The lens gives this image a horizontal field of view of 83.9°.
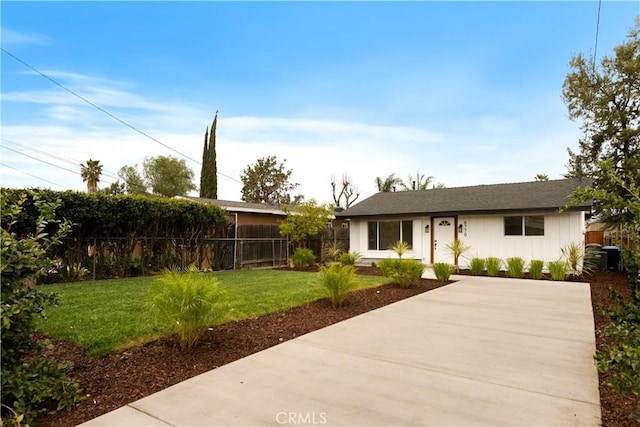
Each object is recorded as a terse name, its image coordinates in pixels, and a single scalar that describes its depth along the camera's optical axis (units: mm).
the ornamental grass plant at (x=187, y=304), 3918
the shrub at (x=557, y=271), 11148
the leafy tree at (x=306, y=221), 15383
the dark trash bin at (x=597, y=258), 12828
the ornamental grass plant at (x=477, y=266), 12523
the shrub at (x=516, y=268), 11664
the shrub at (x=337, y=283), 6578
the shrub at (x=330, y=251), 16095
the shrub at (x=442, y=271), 10398
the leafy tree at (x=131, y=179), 35938
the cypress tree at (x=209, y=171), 27516
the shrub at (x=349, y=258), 13155
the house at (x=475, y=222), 13047
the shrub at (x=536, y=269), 11344
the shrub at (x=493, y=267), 12148
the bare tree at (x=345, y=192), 37625
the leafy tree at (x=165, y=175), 36531
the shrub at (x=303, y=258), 14609
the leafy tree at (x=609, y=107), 11758
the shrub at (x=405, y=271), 9125
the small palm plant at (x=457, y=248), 13645
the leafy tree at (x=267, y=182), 35906
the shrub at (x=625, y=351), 2373
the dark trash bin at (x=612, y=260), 14402
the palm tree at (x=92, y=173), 29172
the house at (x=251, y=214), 16438
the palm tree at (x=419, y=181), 35869
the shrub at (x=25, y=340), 2488
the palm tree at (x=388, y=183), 35000
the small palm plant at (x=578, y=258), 11594
